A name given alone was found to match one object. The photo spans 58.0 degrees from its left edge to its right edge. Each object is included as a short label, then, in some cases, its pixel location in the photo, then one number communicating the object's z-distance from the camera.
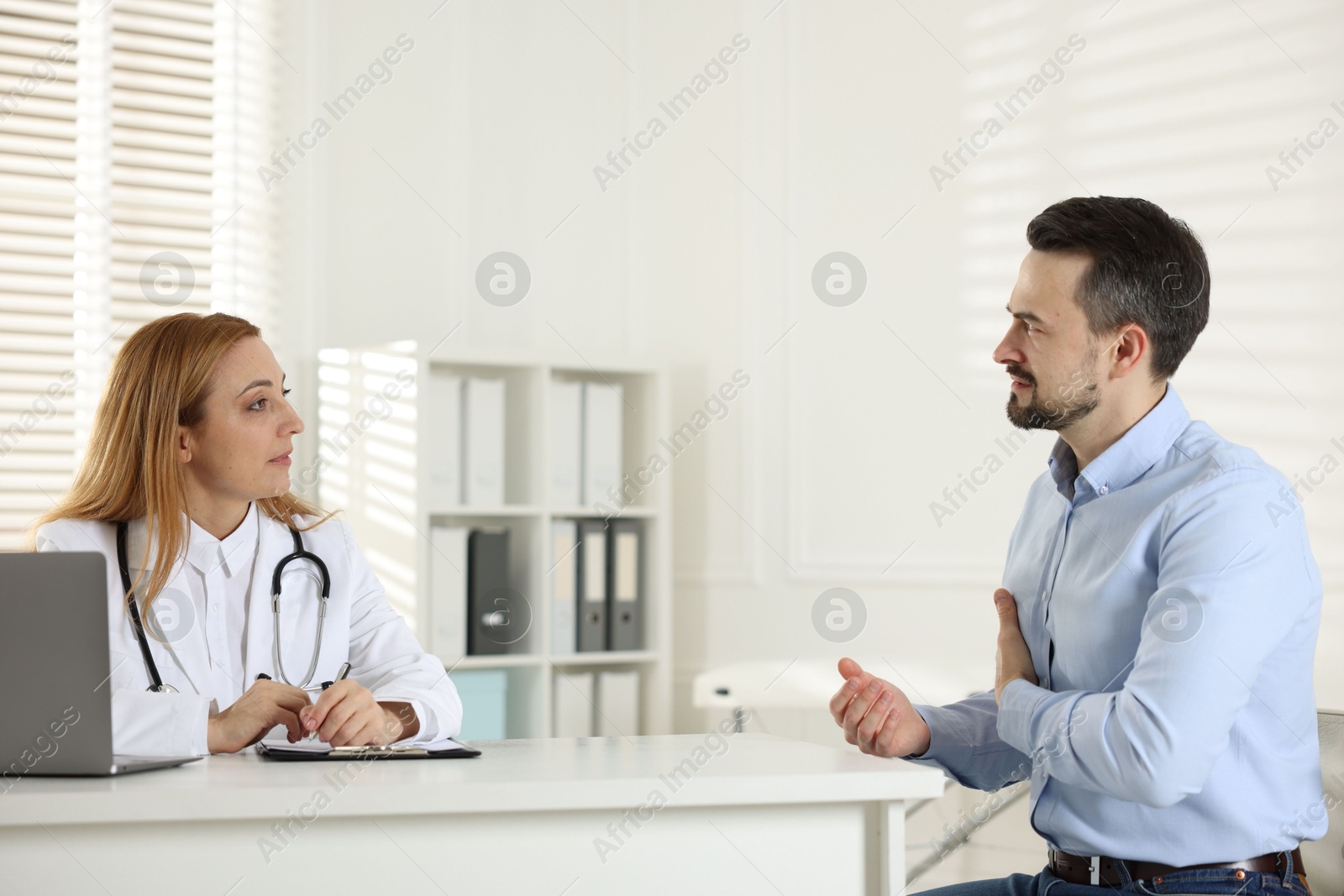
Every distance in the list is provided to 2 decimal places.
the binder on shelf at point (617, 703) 3.94
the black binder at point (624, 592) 3.93
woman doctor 1.80
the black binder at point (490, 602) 3.70
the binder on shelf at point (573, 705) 3.84
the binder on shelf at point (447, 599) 3.63
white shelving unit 3.60
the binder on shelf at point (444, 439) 3.67
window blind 3.59
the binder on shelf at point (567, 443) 3.84
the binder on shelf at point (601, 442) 3.91
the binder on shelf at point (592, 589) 3.87
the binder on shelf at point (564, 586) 3.81
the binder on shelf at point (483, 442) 3.74
